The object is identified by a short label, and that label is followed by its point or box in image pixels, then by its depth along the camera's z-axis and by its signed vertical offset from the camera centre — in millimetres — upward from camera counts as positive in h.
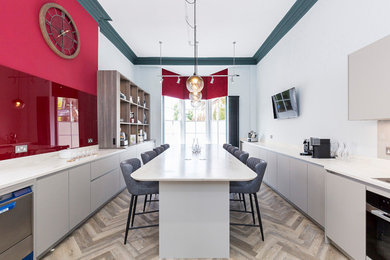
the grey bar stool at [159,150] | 3725 -443
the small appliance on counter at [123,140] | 4016 -248
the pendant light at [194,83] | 2996 +738
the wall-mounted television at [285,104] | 3655 +510
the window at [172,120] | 6660 +310
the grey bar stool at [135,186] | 2080 -657
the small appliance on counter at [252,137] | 5469 -266
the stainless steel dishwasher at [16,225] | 1444 -798
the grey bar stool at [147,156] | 2880 -451
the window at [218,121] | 6602 +264
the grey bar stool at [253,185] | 2105 -664
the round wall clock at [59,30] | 2475 +1449
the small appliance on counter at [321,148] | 2525 -277
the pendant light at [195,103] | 4691 +656
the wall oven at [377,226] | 1424 -798
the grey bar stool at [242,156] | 2854 -447
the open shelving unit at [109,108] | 3678 +412
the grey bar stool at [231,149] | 3657 -433
